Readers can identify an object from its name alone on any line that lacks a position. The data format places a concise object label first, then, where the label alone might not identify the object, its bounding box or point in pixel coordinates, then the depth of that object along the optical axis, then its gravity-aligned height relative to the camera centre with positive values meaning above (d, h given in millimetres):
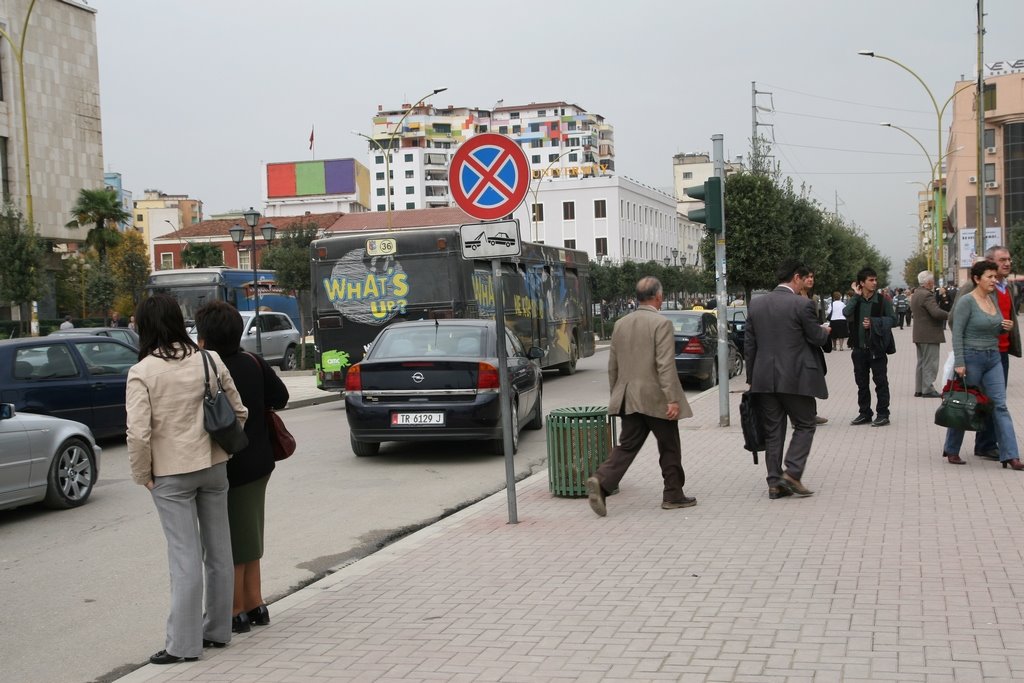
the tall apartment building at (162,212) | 155500 +15024
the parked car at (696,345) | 20234 -967
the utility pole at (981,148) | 28547 +3562
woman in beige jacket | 4930 -644
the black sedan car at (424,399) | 11719 -1018
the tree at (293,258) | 59719 +2995
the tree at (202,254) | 103375 +5594
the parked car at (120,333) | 16873 -271
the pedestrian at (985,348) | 9367 -567
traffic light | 13406 +1098
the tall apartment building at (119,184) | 139000 +17363
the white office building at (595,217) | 103812 +7949
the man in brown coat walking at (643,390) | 7953 -696
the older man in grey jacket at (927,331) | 15391 -668
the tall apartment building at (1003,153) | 82000 +9915
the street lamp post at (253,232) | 28733 +2278
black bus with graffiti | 18250 +316
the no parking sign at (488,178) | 7852 +898
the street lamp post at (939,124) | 33094 +5787
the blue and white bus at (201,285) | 31819 +855
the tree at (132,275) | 43688 +1691
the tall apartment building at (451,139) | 154375 +24819
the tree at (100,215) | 44844 +4277
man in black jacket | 12891 -629
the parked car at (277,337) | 30516 -787
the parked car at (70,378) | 12680 -712
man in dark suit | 8320 -610
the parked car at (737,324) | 25234 -778
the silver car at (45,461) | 8891 -1224
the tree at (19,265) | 31812 +1626
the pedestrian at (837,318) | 25381 -749
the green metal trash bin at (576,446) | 8898 -1211
